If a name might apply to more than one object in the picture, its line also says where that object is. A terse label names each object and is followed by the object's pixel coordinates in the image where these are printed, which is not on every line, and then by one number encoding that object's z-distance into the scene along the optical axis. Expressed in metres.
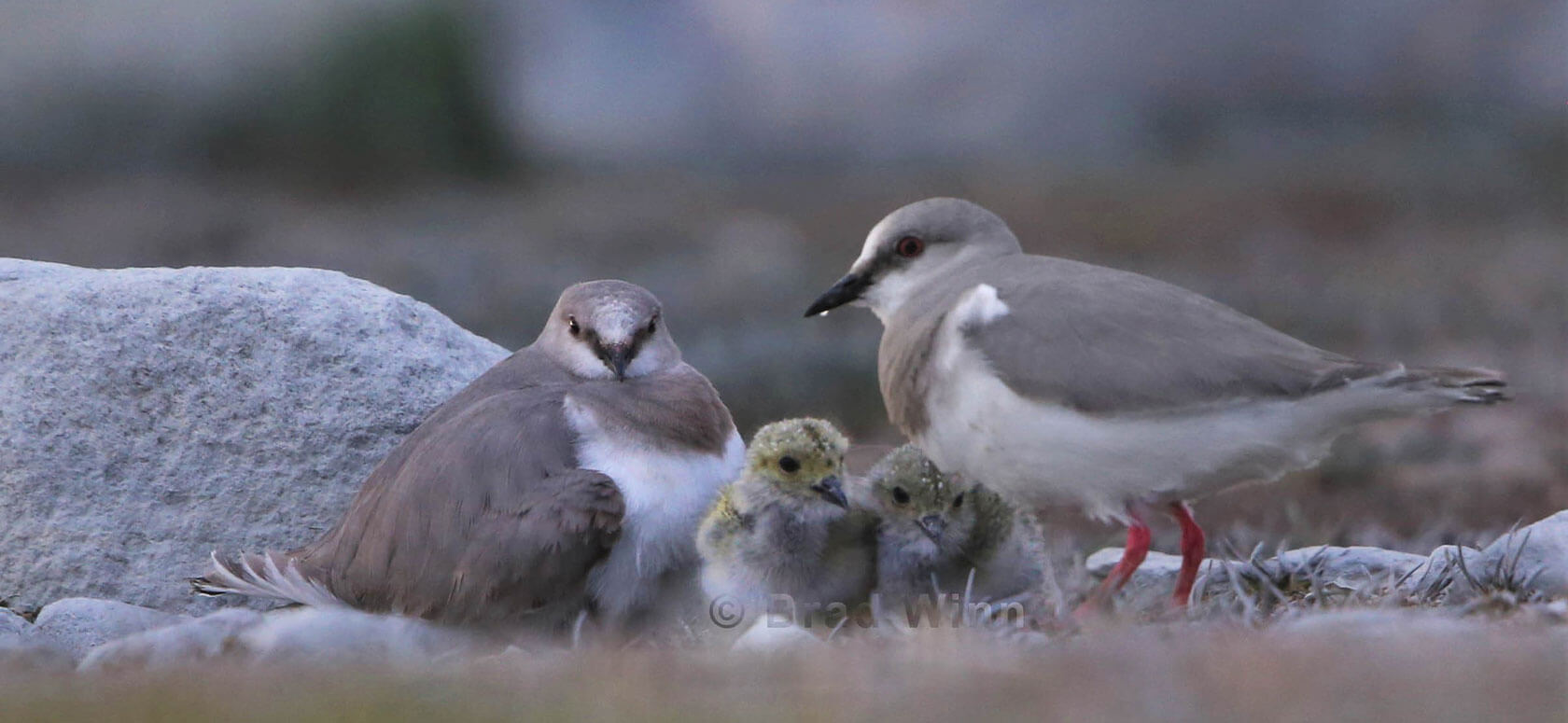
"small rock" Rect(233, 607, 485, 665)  8.96
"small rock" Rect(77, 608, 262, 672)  8.86
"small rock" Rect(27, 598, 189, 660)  10.60
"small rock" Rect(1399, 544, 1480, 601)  10.98
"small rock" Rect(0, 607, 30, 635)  10.84
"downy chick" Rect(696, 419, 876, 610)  10.49
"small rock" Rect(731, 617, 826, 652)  8.59
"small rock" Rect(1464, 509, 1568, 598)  10.86
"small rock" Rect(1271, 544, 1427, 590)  11.82
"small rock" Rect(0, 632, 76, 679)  8.73
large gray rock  11.87
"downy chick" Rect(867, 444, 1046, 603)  11.03
